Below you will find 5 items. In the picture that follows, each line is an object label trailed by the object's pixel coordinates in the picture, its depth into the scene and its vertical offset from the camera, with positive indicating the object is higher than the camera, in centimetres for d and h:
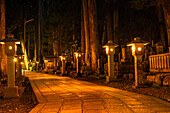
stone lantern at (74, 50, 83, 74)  1895 +38
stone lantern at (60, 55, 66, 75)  2170 -68
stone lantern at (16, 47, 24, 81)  1507 -50
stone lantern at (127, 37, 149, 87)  928 +15
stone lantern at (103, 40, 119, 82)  1228 +3
